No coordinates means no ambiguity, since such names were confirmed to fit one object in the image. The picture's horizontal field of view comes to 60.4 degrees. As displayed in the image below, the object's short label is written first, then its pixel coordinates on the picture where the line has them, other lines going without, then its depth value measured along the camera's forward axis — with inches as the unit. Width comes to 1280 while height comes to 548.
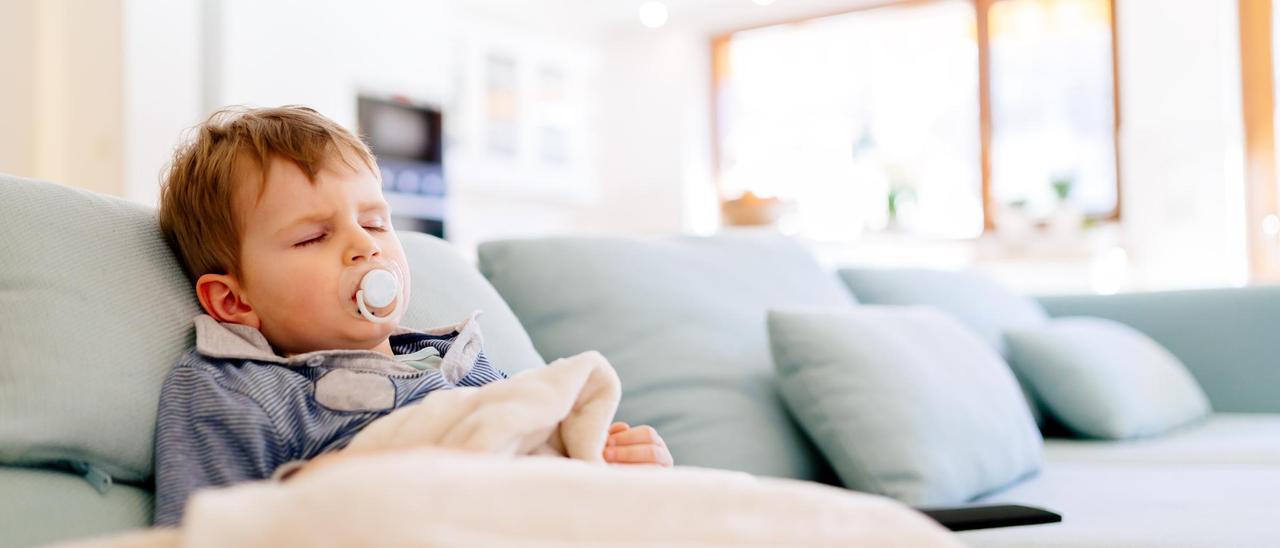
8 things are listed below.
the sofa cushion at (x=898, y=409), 59.6
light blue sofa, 36.6
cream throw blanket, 21.1
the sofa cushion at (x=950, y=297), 94.1
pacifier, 41.0
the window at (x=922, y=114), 219.1
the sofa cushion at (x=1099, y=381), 86.6
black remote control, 50.6
